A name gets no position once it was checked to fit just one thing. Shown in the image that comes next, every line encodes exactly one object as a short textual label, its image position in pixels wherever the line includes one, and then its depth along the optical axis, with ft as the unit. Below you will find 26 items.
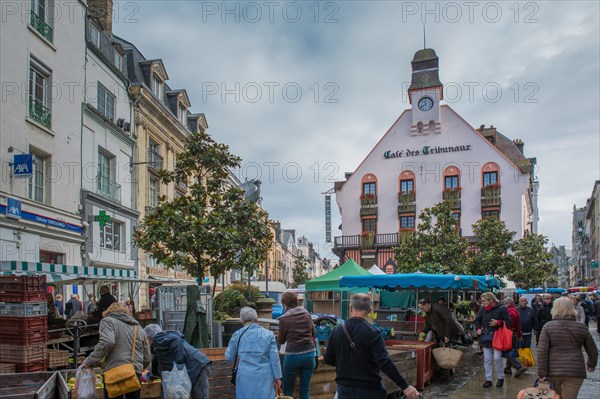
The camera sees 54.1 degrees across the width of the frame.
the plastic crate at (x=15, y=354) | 27.96
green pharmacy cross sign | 71.67
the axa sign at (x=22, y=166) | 55.16
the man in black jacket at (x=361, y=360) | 16.79
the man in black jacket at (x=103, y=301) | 42.65
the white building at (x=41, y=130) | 55.67
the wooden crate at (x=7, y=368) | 27.14
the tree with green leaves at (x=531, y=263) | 110.11
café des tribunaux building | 132.77
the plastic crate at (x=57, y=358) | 31.60
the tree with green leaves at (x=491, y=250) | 102.97
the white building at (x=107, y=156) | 72.90
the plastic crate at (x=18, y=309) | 28.25
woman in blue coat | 22.09
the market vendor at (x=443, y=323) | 38.73
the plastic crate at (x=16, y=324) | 28.14
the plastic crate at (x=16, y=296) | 28.45
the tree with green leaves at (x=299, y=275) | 283.59
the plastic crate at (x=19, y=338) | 28.14
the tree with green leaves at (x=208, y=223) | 52.06
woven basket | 36.47
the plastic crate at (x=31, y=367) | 27.94
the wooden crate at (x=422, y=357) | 34.47
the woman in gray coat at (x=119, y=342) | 21.09
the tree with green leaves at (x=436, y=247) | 98.84
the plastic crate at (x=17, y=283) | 28.58
